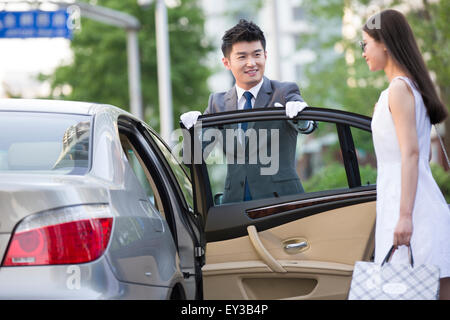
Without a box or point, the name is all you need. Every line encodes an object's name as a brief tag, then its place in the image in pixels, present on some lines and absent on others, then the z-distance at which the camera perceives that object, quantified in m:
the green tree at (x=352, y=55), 14.38
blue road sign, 17.94
